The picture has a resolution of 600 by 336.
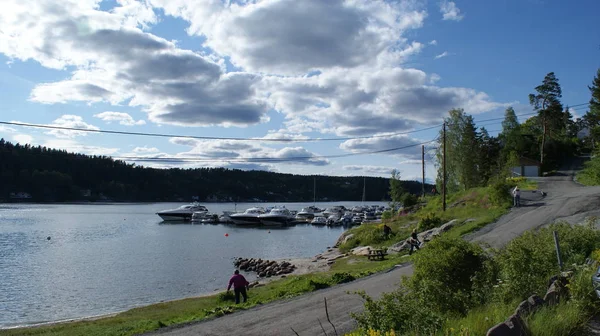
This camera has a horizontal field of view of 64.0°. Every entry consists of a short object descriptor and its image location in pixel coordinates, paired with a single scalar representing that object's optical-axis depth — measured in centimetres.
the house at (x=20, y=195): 17388
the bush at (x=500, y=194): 3872
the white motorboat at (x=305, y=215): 11261
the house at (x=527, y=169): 6744
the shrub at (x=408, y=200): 6138
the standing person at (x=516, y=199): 3762
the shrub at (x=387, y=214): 6396
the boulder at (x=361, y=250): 3622
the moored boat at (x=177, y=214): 10850
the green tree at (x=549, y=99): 7662
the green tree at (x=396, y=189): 6585
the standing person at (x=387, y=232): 4094
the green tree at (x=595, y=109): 4975
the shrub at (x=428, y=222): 3947
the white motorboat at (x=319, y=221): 10106
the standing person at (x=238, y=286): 2165
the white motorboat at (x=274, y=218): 9794
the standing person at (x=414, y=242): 2920
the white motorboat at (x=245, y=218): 10031
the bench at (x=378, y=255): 3153
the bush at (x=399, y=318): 754
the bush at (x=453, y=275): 959
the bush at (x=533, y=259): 929
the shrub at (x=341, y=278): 2078
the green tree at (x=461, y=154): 6325
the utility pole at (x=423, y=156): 7102
